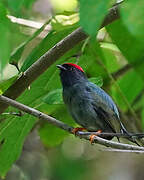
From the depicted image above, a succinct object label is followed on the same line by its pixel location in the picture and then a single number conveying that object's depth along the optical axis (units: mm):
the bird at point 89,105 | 6945
